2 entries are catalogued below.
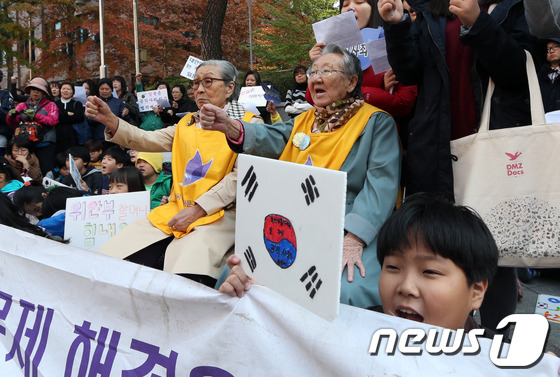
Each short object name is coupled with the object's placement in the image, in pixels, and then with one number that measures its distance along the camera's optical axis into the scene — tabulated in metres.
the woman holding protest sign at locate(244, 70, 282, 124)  7.04
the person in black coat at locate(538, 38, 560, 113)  2.43
